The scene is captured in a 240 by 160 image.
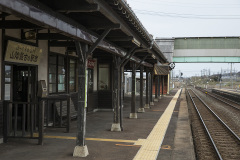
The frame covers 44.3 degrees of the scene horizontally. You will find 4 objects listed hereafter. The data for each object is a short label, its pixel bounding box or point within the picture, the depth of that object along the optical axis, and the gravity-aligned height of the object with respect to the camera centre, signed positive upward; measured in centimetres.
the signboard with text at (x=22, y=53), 739 +73
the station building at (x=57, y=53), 522 +83
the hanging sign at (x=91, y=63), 1429 +83
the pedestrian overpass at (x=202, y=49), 3412 +373
